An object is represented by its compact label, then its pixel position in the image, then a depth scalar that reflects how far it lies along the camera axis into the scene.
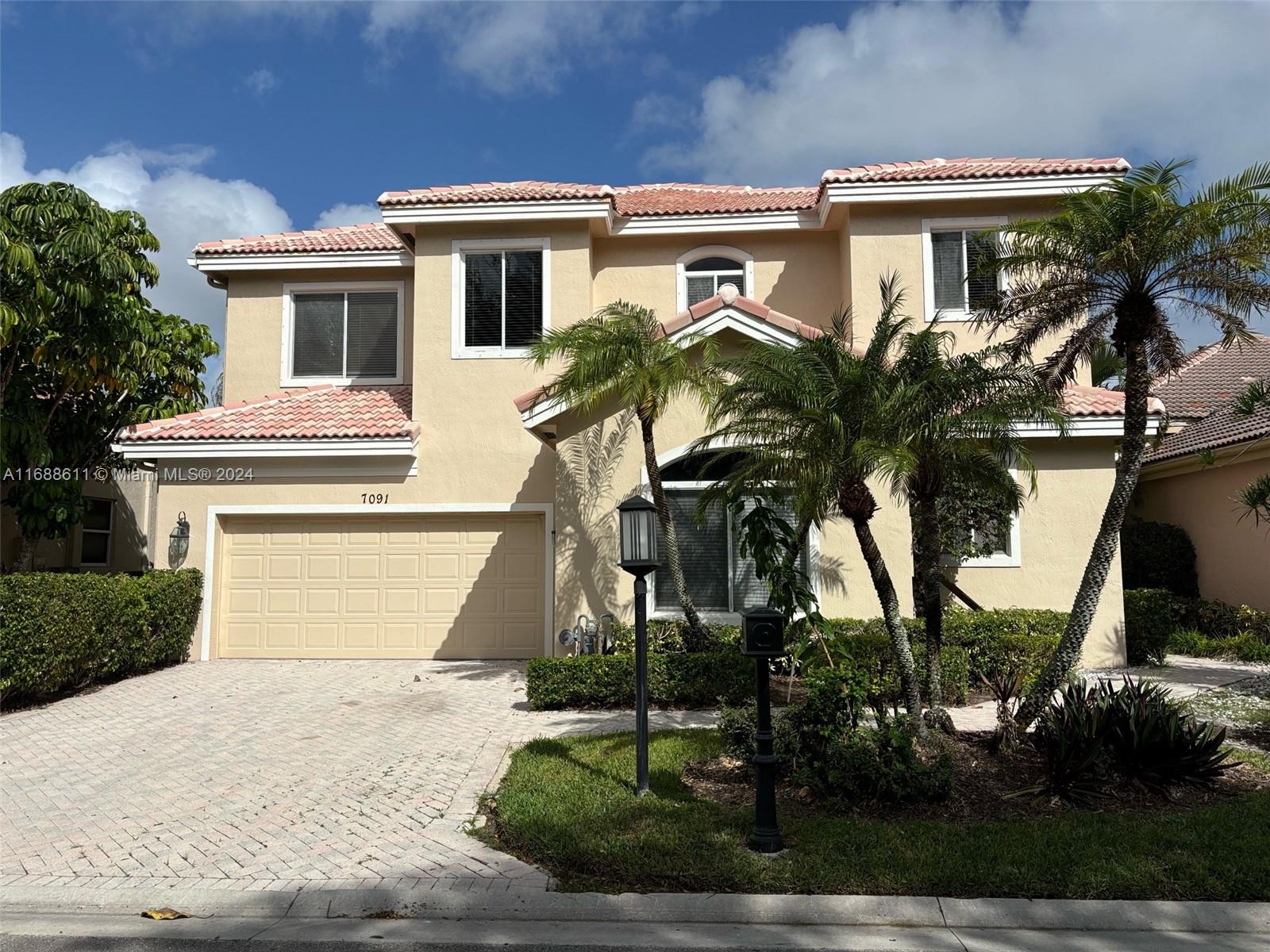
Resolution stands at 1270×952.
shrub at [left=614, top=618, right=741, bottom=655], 10.96
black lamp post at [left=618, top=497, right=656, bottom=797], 6.86
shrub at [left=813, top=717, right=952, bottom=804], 6.42
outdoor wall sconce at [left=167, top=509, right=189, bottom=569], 13.99
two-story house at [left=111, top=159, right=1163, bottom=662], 13.92
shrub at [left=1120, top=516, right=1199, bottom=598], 16.05
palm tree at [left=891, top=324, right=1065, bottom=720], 7.48
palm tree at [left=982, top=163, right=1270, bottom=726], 7.22
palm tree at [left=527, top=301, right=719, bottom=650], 10.41
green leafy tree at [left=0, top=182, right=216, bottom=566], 11.88
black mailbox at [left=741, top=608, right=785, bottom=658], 5.90
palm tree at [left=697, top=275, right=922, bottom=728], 7.49
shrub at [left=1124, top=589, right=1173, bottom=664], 12.92
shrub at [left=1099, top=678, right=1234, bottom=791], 6.70
